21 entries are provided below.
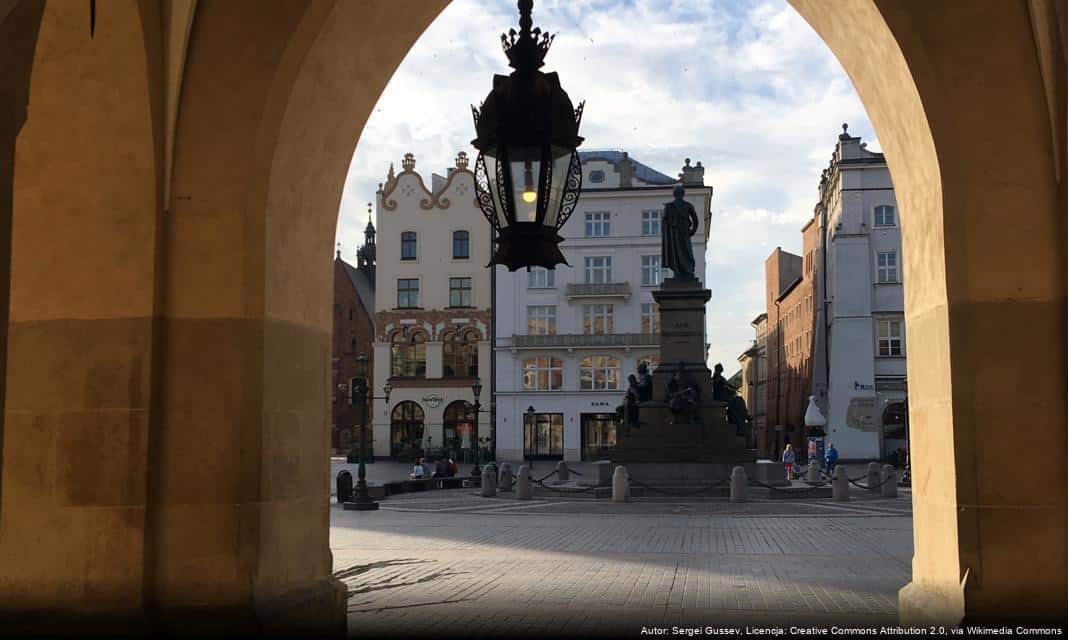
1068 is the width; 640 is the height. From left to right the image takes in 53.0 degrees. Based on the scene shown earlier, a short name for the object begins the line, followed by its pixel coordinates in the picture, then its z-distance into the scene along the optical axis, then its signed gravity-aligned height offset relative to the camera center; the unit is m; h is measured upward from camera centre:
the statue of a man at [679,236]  31.27 +5.09
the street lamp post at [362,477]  25.33 -1.71
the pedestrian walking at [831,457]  39.00 -1.80
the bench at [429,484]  30.00 -2.29
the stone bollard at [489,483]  28.73 -1.99
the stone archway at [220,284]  6.06 +0.74
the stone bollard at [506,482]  30.13 -2.05
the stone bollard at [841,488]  25.78 -1.93
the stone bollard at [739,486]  24.77 -1.80
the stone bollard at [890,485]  27.44 -1.99
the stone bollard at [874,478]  28.14 -1.88
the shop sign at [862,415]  51.65 -0.36
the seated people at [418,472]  34.67 -2.04
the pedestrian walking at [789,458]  37.31 -1.74
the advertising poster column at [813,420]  39.00 -0.44
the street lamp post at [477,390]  37.53 +0.65
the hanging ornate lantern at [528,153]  5.52 +1.32
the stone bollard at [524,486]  27.39 -1.98
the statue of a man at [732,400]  29.61 +0.22
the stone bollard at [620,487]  25.34 -1.86
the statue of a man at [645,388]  29.91 +0.56
